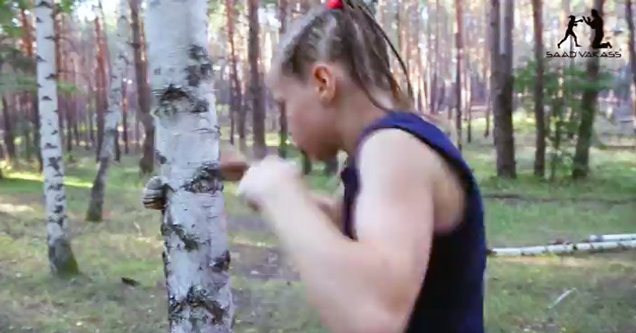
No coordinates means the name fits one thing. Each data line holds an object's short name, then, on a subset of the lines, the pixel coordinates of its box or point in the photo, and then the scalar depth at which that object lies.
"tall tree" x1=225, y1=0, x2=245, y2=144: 29.72
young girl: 1.21
